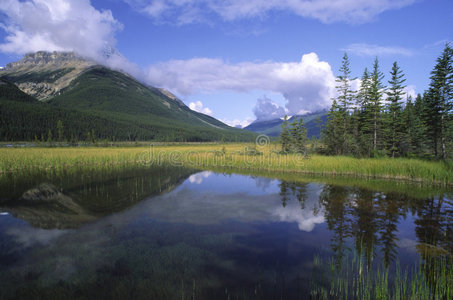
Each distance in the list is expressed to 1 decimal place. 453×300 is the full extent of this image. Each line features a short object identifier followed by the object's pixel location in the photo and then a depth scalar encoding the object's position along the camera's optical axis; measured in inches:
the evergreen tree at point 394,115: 1334.9
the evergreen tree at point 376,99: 1331.2
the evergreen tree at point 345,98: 1576.6
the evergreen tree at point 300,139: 1596.2
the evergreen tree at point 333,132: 1489.9
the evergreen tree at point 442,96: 1091.8
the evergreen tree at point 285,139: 1647.4
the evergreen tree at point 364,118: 1355.8
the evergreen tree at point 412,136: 1375.5
